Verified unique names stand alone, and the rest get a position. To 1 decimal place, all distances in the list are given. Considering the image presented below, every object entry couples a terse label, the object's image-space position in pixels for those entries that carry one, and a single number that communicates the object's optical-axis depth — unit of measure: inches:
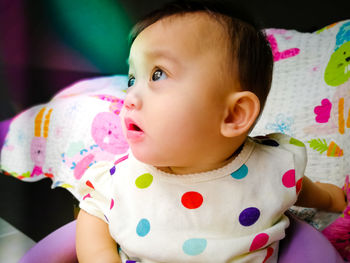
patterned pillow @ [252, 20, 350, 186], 32.1
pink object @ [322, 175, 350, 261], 26.5
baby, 18.7
